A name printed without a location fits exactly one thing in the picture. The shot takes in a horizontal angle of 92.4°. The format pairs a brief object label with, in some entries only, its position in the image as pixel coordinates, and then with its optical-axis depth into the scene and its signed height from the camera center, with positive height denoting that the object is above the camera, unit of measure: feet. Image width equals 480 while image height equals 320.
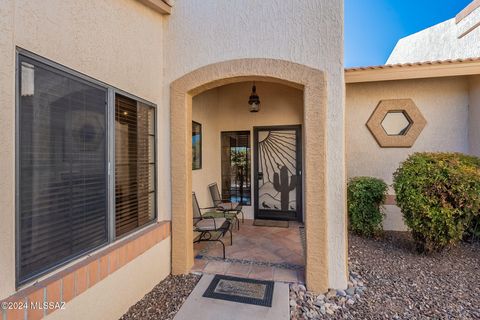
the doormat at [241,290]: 9.59 -5.69
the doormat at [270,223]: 19.36 -5.34
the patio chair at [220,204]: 17.98 -3.61
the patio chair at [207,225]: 13.57 -3.84
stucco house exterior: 5.98 +1.47
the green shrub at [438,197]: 12.11 -2.02
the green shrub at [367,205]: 16.03 -3.13
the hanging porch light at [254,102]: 18.76 +4.93
